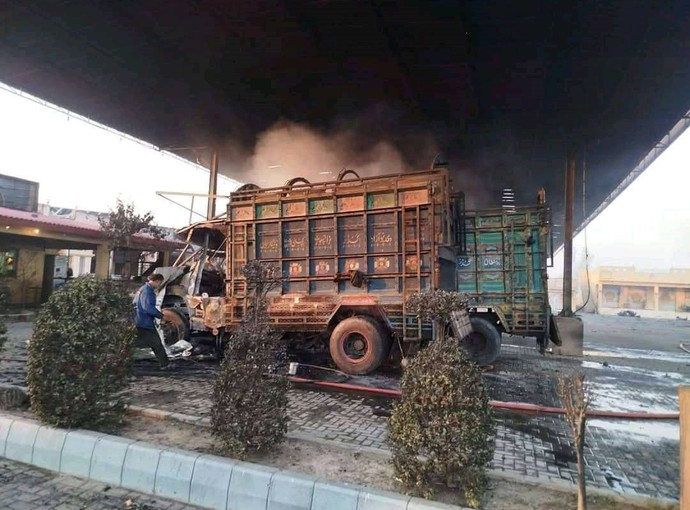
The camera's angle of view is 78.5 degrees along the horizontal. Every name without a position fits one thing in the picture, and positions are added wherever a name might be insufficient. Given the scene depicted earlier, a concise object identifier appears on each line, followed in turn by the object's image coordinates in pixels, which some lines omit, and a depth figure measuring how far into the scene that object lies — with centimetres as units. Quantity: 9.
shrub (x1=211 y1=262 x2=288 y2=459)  326
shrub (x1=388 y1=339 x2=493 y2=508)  263
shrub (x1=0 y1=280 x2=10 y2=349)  490
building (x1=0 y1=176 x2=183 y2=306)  1419
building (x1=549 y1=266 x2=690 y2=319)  3897
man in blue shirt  660
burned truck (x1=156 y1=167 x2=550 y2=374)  684
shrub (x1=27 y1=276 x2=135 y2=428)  361
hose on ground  502
